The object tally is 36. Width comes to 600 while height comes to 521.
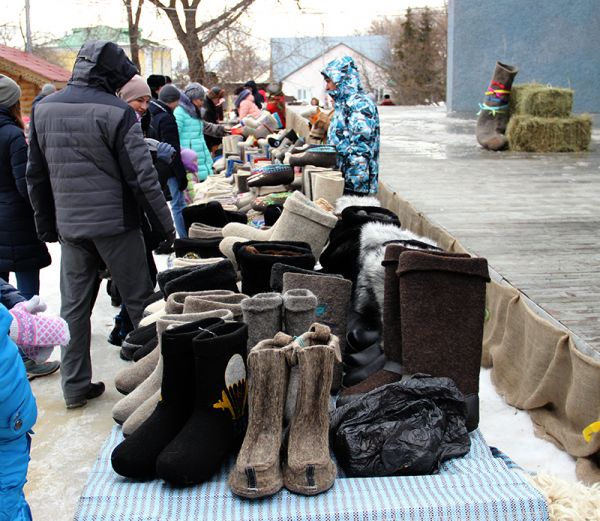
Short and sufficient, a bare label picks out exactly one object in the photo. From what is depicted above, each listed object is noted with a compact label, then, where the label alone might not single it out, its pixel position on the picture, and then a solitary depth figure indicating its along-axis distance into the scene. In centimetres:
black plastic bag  190
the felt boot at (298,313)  218
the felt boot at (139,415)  206
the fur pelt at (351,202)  377
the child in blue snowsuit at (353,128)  480
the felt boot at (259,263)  269
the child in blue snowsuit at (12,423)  185
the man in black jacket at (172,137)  661
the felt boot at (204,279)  264
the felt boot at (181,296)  237
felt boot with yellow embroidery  177
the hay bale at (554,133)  1002
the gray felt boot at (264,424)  173
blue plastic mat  171
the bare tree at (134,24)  2248
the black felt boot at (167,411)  184
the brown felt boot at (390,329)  232
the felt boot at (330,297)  245
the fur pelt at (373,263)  277
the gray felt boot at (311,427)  175
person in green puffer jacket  814
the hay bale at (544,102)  1035
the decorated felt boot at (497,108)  1061
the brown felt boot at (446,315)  217
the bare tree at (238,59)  2534
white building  6012
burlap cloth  259
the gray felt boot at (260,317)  215
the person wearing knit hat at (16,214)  413
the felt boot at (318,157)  491
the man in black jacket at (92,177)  330
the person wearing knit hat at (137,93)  427
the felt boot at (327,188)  439
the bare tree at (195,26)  2272
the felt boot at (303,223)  322
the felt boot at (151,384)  215
